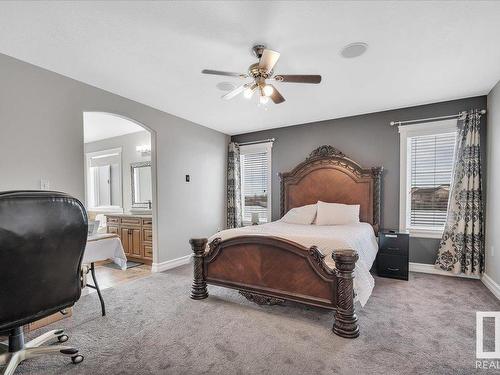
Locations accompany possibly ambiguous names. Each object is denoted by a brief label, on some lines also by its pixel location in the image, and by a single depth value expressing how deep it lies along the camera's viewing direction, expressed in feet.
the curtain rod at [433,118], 11.80
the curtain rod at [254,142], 17.25
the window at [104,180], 19.11
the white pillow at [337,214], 13.04
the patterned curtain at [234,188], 18.07
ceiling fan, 7.19
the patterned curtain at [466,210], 11.36
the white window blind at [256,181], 17.46
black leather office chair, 4.39
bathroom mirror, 17.57
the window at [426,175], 12.63
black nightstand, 11.86
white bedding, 7.86
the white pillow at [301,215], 13.81
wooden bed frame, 7.16
